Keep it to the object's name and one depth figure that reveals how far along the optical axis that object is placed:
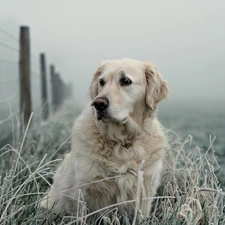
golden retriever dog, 2.91
